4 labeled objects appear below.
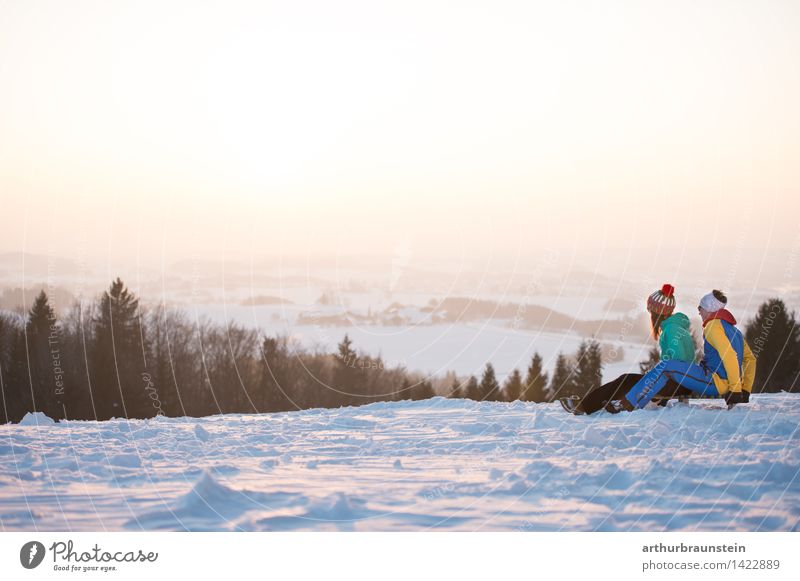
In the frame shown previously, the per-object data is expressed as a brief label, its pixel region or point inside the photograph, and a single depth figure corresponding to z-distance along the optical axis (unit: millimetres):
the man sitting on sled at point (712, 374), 7812
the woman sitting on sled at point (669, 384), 7961
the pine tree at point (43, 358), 33438
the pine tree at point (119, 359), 33875
